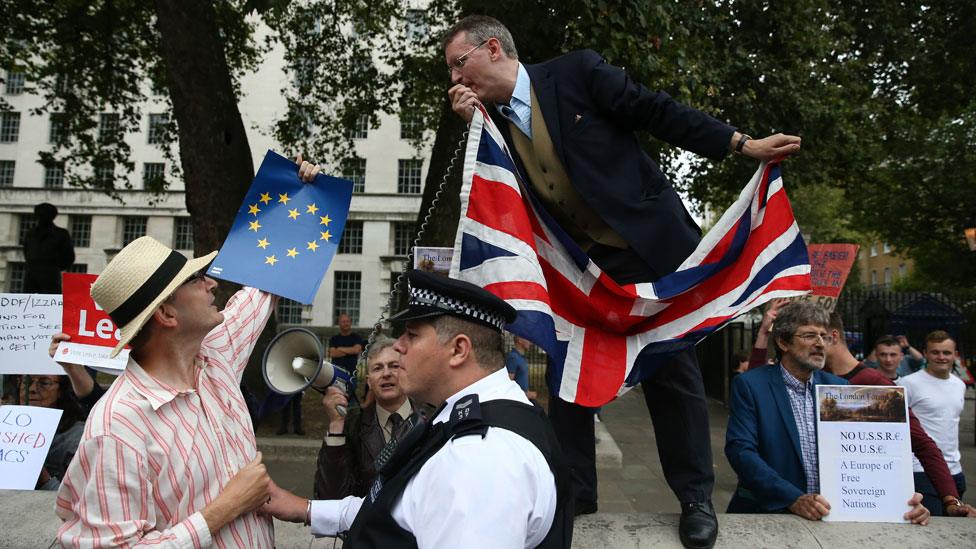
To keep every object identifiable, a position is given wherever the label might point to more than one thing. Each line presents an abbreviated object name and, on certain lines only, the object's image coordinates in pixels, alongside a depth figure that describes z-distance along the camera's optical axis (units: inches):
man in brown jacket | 127.6
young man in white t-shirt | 211.9
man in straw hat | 76.3
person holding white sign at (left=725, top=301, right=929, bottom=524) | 127.2
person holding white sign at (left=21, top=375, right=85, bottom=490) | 178.5
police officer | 58.4
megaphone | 114.4
